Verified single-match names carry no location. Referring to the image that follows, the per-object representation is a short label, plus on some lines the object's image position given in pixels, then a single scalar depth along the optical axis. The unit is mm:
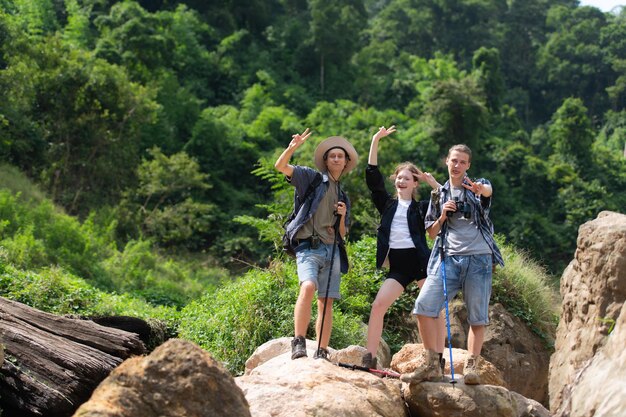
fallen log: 6262
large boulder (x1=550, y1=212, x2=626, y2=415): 5195
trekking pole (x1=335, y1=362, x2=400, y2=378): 5928
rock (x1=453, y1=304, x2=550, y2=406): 9422
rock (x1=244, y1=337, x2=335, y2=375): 7113
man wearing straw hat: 6207
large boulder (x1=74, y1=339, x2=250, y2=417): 4188
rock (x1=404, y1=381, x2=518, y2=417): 5598
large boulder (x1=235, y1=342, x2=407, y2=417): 5223
